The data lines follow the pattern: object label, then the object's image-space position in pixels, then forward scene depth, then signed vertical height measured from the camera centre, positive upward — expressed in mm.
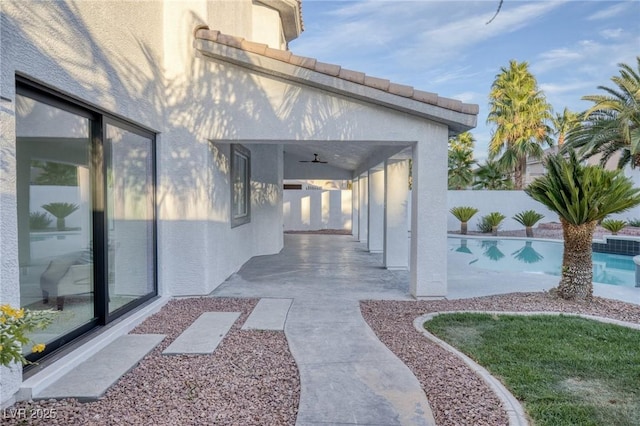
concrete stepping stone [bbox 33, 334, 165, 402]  4195 -1974
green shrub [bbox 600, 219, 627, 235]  20975 -1141
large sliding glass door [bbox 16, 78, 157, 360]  4676 -117
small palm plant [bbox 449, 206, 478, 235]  25312 -691
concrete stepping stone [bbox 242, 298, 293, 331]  6660 -2016
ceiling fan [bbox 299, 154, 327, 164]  18102 +2093
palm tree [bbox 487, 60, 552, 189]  28578 +6335
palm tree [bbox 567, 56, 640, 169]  18422 +3922
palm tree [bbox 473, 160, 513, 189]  31281 +2139
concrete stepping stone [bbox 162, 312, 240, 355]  5566 -2013
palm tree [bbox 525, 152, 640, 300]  7980 +44
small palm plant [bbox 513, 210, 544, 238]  23734 -899
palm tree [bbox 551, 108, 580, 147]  34131 +7173
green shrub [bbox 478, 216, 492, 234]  25525 -1378
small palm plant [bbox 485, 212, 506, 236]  24703 -994
